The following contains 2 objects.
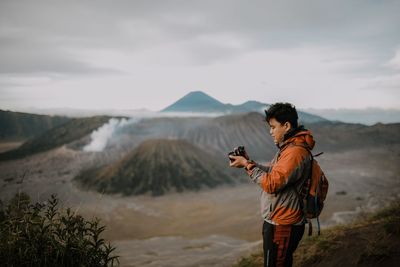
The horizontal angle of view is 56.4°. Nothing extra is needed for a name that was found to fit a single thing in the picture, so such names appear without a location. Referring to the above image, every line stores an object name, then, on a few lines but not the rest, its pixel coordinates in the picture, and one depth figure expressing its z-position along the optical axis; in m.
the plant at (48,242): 3.23
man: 2.85
